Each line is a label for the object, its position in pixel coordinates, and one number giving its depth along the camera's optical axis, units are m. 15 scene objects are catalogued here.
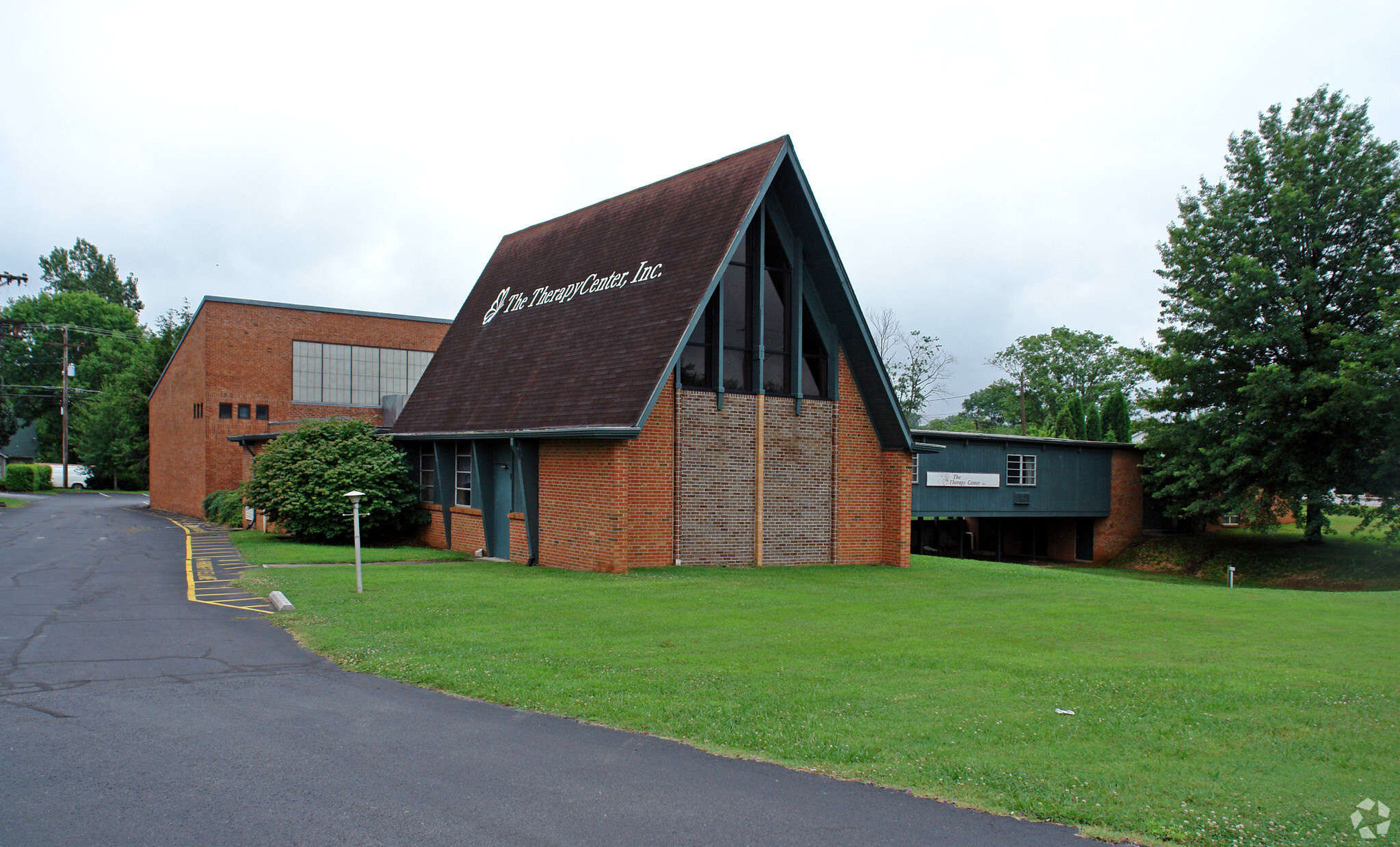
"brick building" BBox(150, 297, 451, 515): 38.34
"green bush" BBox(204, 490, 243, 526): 32.16
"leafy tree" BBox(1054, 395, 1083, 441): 48.94
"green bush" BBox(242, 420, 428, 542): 23.89
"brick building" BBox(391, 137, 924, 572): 17.70
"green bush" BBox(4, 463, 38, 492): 61.84
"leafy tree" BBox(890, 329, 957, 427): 62.34
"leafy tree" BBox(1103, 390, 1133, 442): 46.41
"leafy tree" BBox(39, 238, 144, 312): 90.81
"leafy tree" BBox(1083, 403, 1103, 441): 49.19
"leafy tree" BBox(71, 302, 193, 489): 54.16
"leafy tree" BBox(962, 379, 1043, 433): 81.81
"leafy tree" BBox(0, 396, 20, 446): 60.38
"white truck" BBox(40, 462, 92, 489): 69.56
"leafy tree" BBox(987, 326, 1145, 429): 72.75
